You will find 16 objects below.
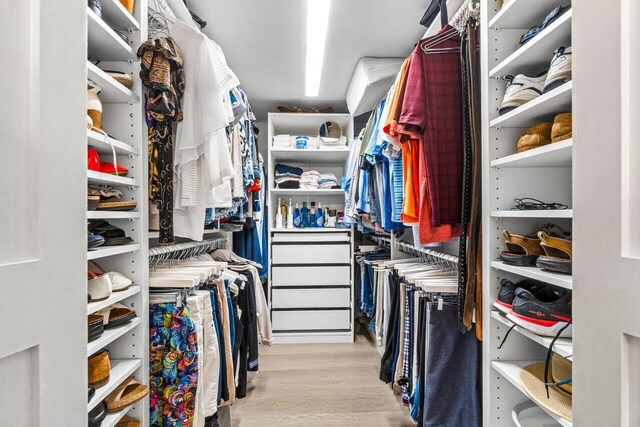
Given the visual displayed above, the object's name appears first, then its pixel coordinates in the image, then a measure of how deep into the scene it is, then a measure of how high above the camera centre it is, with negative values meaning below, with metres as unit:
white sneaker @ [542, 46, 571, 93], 0.90 +0.36
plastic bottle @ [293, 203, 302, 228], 3.41 -0.08
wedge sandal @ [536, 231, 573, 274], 0.89 -0.12
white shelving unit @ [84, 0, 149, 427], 1.20 +0.11
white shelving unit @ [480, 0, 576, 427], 1.17 +0.07
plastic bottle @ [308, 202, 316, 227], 3.42 -0.07
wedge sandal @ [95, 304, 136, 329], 1.10 -0.33
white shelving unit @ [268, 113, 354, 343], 3.17 -0.65
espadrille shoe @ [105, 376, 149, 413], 1.06 -0.57
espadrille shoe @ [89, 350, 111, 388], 0.99 -0.45
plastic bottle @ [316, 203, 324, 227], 3.41 -0.07
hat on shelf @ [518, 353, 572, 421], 0.86 -0.47
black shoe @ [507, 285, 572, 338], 0.90 -0.27
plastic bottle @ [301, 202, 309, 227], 3.43 -0.06
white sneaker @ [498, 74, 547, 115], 1.07 +0.36
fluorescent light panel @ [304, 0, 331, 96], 1.82 +1.03
